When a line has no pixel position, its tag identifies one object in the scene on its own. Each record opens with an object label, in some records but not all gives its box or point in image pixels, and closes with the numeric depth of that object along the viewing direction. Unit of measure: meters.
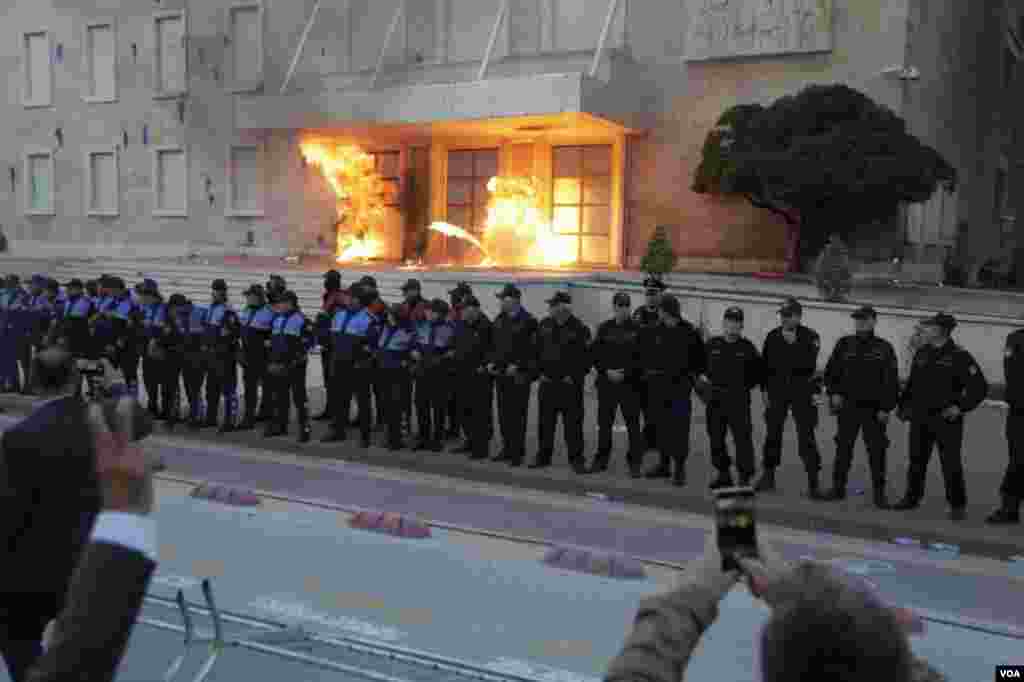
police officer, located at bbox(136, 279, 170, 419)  13.23
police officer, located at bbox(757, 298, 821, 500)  9.45
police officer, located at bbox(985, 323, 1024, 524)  8.54
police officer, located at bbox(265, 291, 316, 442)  12.03
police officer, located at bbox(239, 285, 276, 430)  12.27
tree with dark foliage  20.75
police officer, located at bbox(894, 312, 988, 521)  8.66
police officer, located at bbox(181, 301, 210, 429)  12.85
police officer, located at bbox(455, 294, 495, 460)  11.17
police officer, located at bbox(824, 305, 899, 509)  9.03
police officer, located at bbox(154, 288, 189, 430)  13.05
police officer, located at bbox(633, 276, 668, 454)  10.23
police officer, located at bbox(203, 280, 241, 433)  12.60
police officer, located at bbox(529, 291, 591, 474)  10.52
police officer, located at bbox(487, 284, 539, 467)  10.81
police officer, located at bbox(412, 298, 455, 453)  11.36
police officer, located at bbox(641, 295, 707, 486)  9.95
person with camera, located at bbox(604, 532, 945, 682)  1.57
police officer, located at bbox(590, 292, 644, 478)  10.24
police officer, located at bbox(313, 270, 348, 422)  12.38
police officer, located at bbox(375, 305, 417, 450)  11.49
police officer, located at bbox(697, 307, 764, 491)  9.70
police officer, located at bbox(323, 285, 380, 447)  11.70
